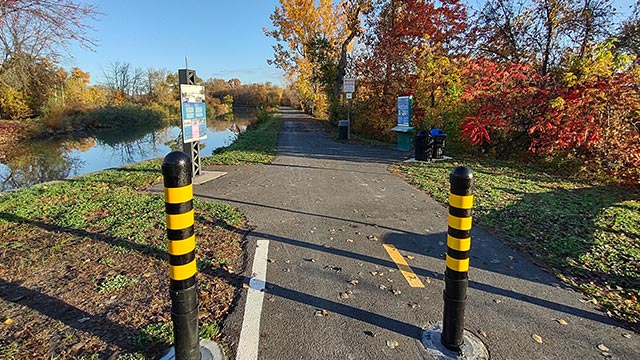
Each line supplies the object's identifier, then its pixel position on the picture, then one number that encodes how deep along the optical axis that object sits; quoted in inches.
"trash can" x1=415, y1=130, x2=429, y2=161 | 421.4
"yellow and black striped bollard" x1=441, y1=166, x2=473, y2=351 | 94.8
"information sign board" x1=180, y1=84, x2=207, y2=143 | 310.7
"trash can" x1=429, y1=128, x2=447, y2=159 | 423.2
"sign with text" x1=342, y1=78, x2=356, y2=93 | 616.4
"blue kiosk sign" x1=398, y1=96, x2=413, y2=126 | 504.4
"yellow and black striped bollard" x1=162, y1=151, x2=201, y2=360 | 85.0
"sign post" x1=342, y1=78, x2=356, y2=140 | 616.5
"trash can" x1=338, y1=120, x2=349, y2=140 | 689.6
